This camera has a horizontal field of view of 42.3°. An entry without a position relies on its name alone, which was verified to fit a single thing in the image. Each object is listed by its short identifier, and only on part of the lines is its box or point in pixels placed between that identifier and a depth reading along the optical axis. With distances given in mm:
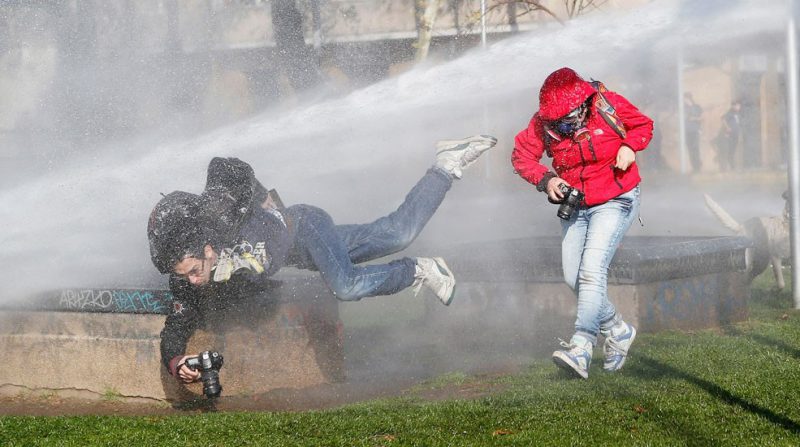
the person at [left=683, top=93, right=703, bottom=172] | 26766
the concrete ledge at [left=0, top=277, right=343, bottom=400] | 7395
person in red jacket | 6520
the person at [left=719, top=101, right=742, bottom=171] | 27000
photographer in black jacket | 6711
